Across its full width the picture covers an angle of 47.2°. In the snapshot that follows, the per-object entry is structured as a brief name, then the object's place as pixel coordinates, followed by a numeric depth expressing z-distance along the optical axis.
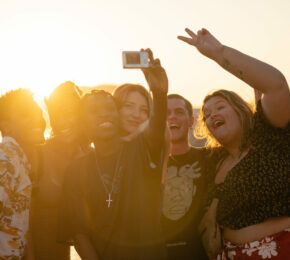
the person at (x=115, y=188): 2.84
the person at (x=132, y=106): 3.92
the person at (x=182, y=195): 3.83
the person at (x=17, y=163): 3.17
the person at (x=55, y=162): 3.84
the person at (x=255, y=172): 2.87
